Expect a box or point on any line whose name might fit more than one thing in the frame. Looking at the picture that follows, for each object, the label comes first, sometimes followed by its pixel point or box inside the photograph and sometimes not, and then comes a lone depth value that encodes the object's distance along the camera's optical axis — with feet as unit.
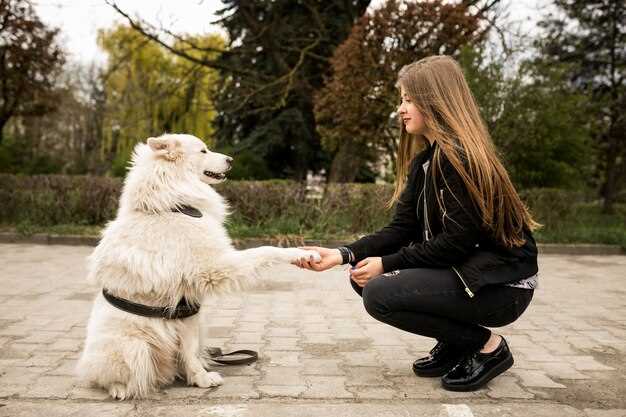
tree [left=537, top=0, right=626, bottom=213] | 68.77
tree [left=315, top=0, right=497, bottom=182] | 39.11
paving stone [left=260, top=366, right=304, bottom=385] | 11.18
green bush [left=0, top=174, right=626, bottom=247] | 34.27
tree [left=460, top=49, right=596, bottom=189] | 39.65
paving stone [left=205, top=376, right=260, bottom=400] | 10.36
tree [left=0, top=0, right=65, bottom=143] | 46.03
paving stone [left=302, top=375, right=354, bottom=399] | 10.45
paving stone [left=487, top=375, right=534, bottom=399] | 10.58
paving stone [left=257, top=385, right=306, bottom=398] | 10.47
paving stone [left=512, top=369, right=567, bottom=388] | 11.25
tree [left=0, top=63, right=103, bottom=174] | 94.49
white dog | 9.96
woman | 10.20
